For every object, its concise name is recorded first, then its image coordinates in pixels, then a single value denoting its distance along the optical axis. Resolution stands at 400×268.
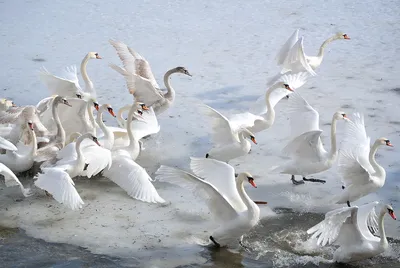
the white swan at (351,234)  12.95
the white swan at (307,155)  15.84
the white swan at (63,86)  18.69
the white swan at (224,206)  13.54
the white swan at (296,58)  20.50
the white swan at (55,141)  16.41
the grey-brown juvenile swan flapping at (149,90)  18.81
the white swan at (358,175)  14.78
